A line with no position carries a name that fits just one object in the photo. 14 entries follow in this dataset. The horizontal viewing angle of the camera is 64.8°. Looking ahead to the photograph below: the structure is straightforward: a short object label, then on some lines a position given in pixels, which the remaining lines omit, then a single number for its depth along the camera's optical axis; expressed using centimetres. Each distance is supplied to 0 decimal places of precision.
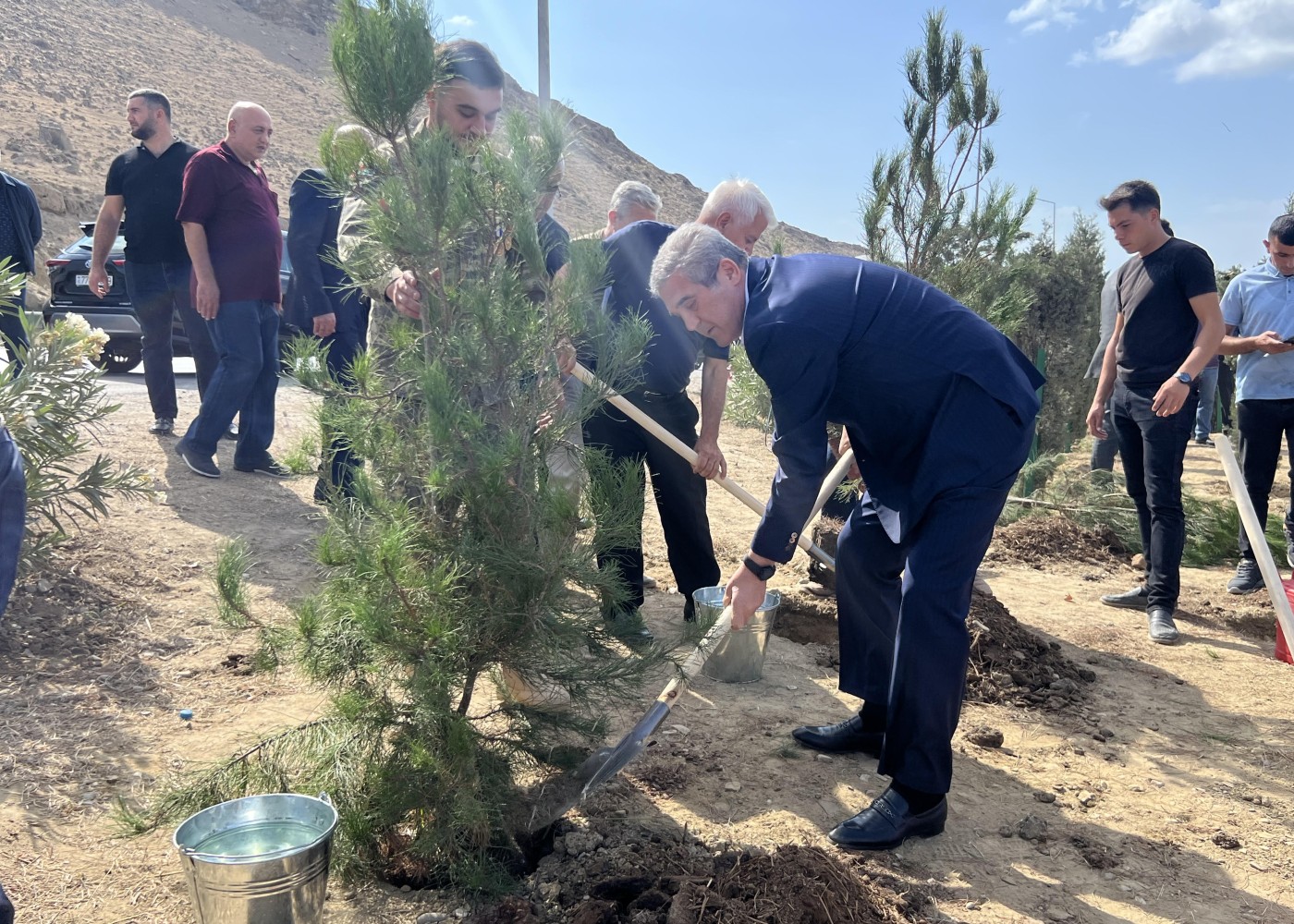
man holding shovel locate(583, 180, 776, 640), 389
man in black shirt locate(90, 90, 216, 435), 602
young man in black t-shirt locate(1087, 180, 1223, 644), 455
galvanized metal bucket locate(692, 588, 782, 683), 397
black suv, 1045
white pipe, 400
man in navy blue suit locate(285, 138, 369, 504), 523
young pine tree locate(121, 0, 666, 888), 238
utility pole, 941
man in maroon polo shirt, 554
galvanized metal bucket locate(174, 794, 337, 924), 203
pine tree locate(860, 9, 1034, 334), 553
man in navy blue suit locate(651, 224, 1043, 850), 276
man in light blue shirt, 507
